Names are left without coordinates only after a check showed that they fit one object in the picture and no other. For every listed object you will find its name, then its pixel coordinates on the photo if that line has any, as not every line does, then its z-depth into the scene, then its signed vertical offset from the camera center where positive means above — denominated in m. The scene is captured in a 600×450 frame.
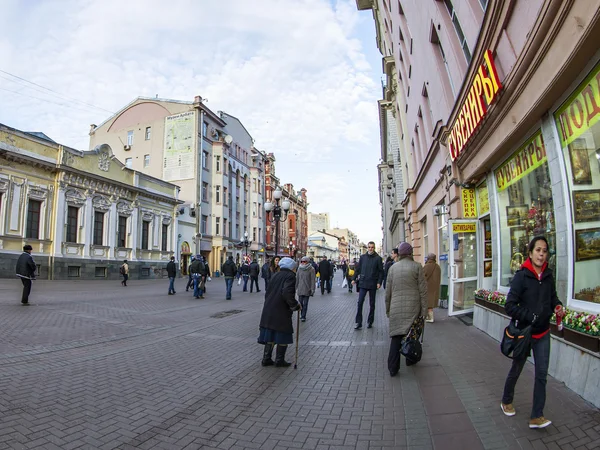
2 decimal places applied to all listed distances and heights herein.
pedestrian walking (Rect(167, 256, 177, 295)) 17.98 -0.71
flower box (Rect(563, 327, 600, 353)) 3.88 -0.86
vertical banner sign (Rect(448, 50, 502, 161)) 6.72 +3.04
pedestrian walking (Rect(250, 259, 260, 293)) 20.08 -0.78
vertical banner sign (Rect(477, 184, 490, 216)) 9.37 +1.43
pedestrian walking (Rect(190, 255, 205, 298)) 16.53 -0.79
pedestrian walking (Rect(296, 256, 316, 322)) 10.50 -0.71
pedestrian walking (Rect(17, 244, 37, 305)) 11.18 -0.40
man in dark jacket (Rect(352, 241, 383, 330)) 8.62 -0.43
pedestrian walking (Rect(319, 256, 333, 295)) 18.75 -0.63
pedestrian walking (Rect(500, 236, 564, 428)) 3.39 -0.44
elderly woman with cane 5.71 -0.89
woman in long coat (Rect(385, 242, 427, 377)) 5.19 -0.56
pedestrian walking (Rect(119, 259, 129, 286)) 23.36 -0.99
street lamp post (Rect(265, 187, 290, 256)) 17.05 +2.29
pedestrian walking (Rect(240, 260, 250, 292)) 21.04 -0.84
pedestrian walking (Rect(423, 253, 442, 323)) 9.60 -0.52
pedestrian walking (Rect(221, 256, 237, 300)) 16.27 -0.65
